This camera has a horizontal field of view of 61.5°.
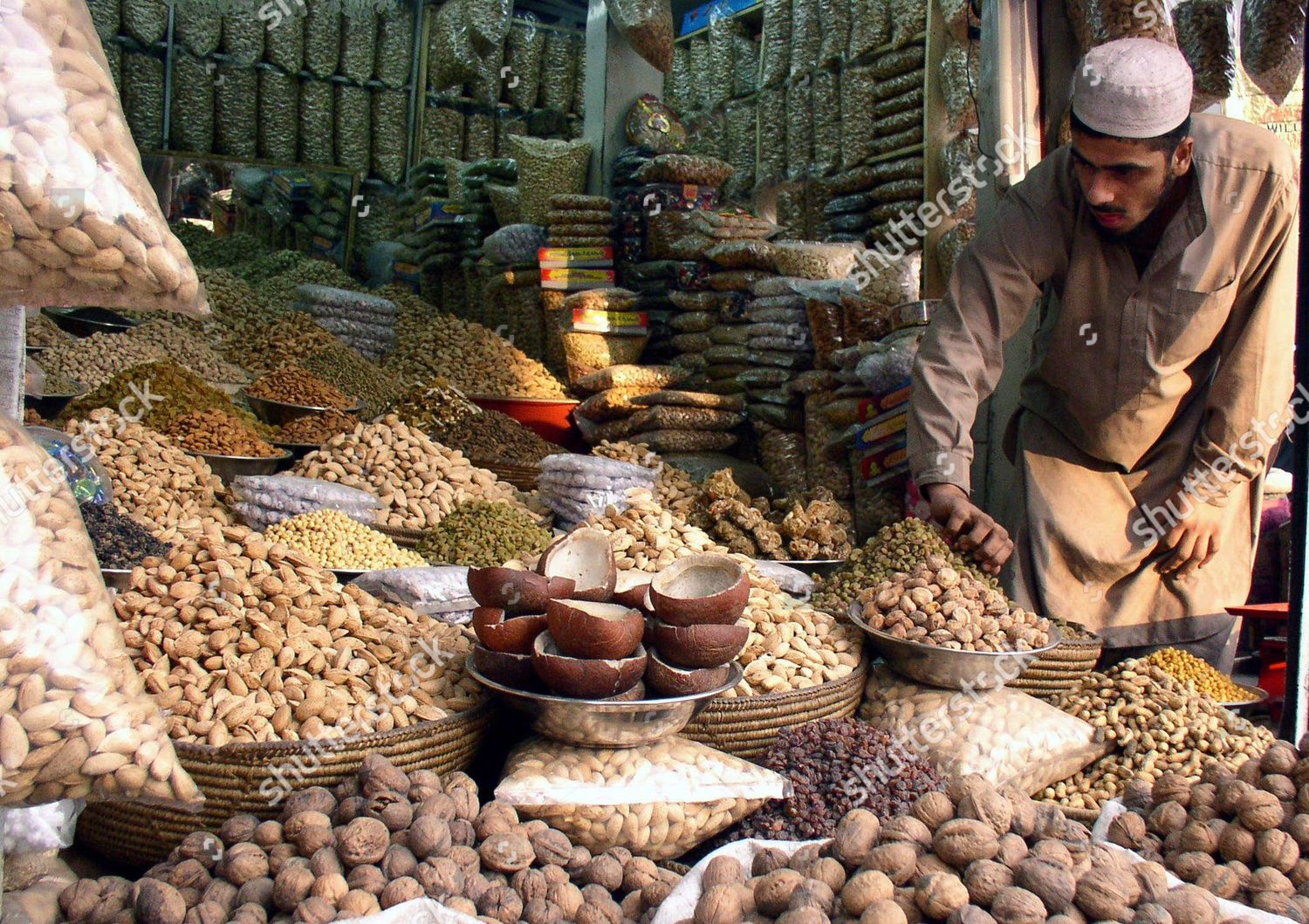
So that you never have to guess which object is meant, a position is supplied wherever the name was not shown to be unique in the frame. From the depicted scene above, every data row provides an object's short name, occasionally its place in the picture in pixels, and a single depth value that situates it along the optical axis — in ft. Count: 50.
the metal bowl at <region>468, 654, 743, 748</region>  4.83
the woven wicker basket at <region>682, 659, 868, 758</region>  5.49
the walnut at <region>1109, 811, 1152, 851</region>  4.43
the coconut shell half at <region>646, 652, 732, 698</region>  4.97
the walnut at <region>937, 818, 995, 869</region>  3.79
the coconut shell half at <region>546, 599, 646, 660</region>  4.79
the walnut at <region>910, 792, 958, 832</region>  4.07
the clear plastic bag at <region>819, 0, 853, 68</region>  14.75
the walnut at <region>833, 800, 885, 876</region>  3.92
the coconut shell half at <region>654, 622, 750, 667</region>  5.03
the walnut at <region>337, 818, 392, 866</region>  3.98
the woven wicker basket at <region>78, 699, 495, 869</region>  4.37
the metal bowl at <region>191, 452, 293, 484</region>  9.51
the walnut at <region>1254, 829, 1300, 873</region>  4.05
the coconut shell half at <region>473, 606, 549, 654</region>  5.09
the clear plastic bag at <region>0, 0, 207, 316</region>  3.16
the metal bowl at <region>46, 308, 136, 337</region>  13.94
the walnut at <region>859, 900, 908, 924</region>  3.44
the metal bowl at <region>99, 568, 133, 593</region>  6.34
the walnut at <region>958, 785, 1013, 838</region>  3.97
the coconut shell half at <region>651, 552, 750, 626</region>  5.16
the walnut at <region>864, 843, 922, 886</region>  3.76
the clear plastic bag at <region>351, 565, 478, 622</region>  6.88
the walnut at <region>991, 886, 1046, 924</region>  3.46
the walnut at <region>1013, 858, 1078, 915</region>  3.57
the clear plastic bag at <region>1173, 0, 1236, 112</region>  9.05
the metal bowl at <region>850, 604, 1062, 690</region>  5.91
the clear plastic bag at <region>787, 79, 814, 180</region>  15.62
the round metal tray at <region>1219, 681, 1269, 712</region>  6.78
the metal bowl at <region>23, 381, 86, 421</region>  10.34
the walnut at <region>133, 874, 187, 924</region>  3.67
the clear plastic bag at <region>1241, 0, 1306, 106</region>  8.40
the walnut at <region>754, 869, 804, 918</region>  3.69
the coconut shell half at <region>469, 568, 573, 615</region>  5.27
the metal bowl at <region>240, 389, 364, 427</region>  11.32
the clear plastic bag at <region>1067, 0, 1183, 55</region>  8.36
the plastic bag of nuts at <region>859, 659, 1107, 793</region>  5.67
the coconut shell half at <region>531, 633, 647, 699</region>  4.78
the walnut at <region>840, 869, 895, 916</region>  3.59
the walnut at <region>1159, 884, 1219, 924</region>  3.53
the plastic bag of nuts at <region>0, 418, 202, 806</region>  3.11
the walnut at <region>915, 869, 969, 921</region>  3.54
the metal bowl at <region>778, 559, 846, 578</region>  8.68
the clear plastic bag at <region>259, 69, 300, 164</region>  20.51
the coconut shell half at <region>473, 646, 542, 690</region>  5.03
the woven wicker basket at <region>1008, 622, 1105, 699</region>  6.45
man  6.87
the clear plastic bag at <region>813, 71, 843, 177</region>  15.07
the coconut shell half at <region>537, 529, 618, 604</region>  5.77
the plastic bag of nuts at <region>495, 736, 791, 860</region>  4.68
